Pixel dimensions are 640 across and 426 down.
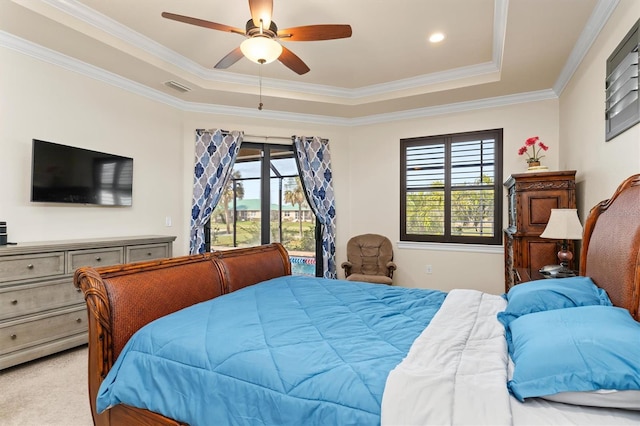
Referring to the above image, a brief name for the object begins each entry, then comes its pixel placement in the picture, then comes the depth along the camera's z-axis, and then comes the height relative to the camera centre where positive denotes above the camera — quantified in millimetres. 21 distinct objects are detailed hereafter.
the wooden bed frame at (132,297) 1654 -469
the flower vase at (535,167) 3447 +496
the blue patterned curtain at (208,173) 4605 +563
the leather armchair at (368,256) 4844 -586
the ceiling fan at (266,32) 2281 +1314
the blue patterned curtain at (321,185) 5051 +445
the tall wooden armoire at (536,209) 3180 +67
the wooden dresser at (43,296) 2633 -678
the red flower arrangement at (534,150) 3629 +772
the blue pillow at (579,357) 1030 -456
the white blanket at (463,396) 1010 -561
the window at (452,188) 4531 +386
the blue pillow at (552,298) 1678 -409
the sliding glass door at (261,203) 5043 +182
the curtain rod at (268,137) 4952 +1139
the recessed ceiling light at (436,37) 3262 +1719
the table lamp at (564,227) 2607 -85
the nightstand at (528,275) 2688 -492
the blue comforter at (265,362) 1201 -585
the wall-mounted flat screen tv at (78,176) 3062 +378
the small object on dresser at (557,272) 2682 -441
